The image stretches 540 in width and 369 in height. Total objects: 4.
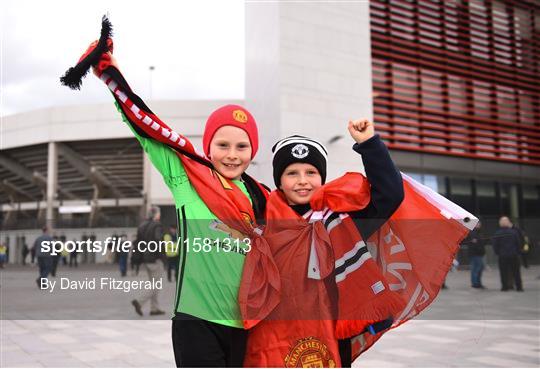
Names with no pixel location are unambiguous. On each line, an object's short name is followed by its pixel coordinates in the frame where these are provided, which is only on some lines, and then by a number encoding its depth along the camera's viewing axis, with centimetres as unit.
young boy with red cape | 187
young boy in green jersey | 190
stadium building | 1177
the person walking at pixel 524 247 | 480
